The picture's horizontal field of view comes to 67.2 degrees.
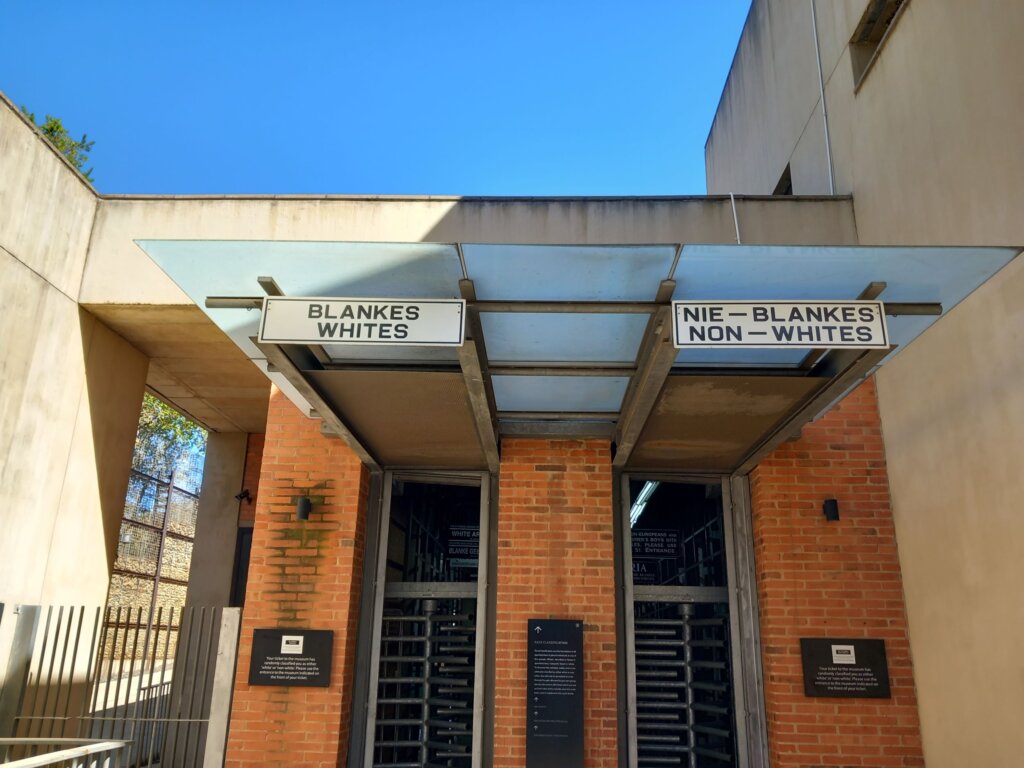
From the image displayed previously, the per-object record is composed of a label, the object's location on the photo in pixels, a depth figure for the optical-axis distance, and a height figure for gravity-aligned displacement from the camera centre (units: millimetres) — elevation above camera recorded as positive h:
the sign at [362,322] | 4363 +1693
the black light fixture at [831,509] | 6848 +1122
